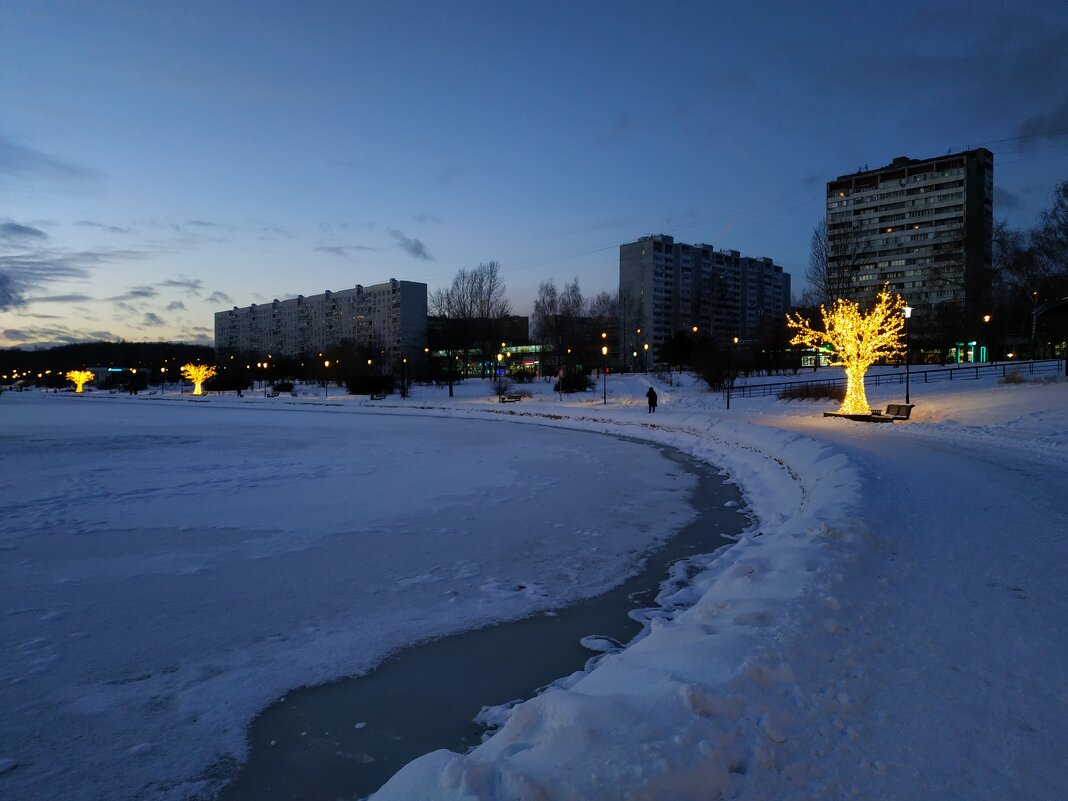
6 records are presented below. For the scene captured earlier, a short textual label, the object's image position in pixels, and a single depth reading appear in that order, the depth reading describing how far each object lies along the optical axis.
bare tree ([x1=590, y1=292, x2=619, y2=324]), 101.92
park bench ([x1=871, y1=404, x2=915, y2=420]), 23.22
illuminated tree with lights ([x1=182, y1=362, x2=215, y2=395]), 82.75
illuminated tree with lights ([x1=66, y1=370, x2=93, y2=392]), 118.94
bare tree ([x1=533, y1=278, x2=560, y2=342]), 86.06
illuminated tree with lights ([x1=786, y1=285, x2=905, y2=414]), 25.25
